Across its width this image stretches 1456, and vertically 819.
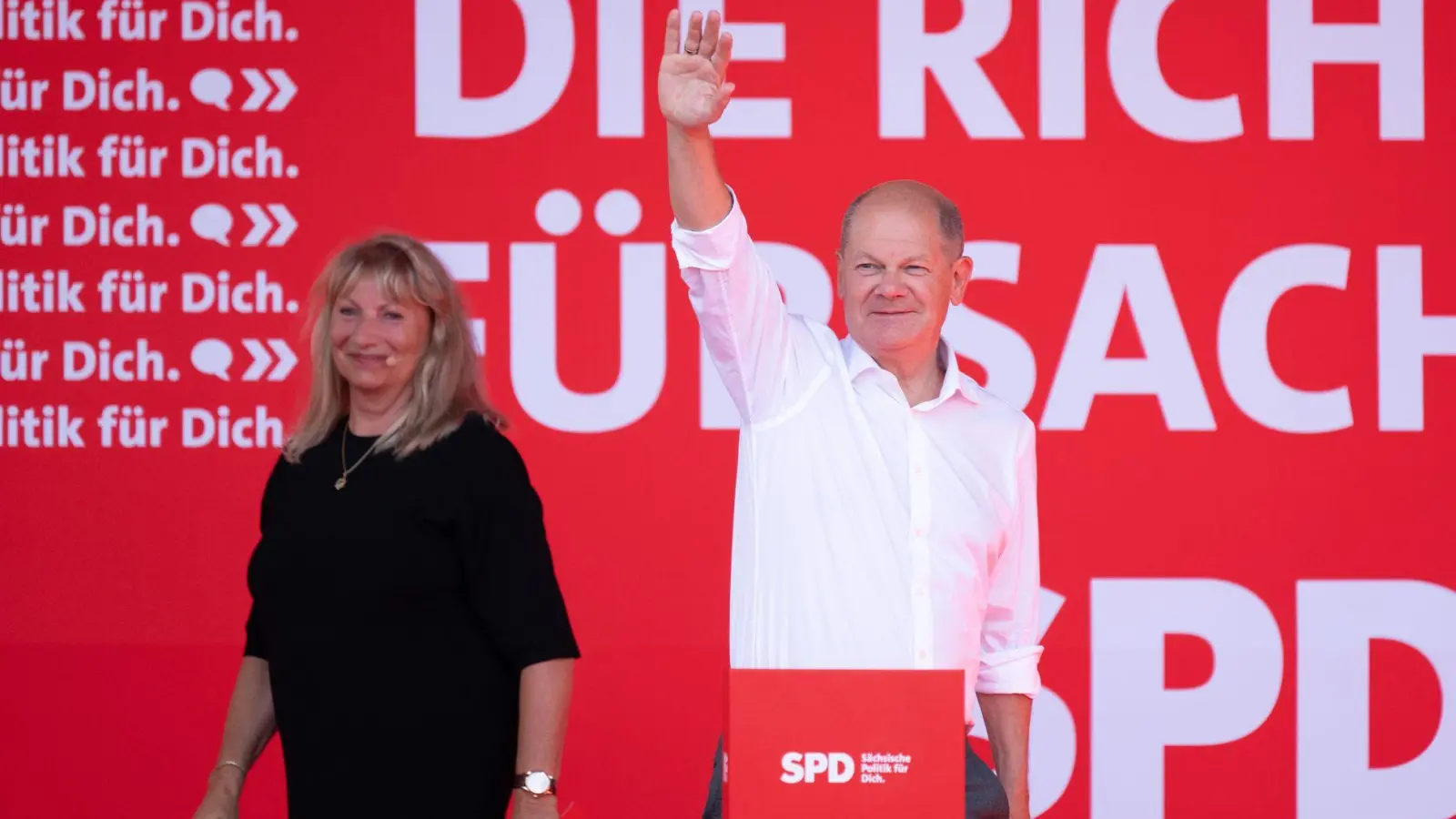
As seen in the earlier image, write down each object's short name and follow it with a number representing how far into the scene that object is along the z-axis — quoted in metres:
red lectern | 12.55
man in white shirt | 13.10
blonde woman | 13.16
